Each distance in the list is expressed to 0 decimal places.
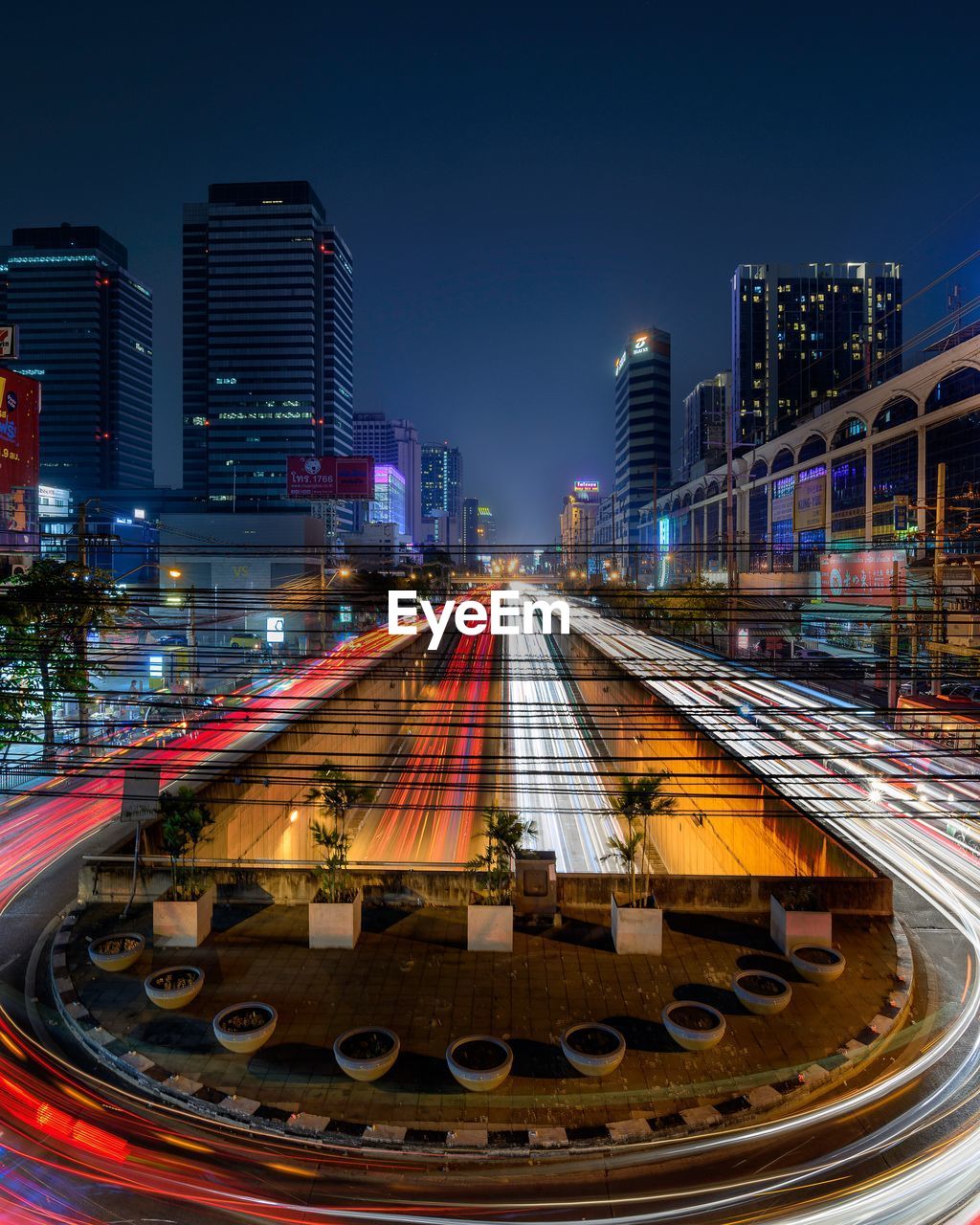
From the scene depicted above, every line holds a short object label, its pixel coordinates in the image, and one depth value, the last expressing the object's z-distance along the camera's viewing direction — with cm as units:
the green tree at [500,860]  1111
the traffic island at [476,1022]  747
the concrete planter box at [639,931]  1057
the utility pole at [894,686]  1911
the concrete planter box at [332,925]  1077
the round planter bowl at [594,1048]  795
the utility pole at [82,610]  1529
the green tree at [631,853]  1096
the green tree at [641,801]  1155
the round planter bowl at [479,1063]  770
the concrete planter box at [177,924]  1085
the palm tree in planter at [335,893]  1078
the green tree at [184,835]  1136
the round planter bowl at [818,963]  979
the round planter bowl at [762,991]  909
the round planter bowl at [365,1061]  787
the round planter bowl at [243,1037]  830
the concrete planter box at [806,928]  1065
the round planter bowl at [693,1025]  841
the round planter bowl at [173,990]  923
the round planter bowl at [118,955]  1017
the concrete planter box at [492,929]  1067
